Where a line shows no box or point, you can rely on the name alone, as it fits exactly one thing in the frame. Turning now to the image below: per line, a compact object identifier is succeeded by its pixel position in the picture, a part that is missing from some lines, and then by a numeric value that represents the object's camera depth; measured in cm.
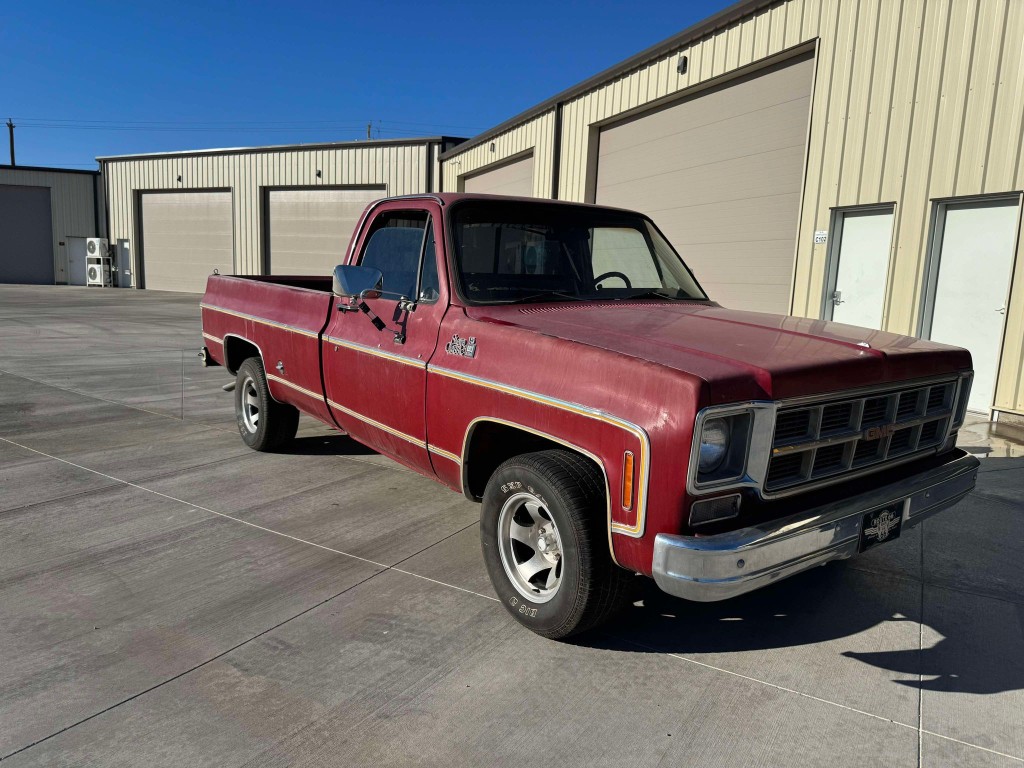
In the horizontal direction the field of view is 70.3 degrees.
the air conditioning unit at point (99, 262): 3155
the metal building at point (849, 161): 711
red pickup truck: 248
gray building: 3328
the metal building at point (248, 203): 2372
